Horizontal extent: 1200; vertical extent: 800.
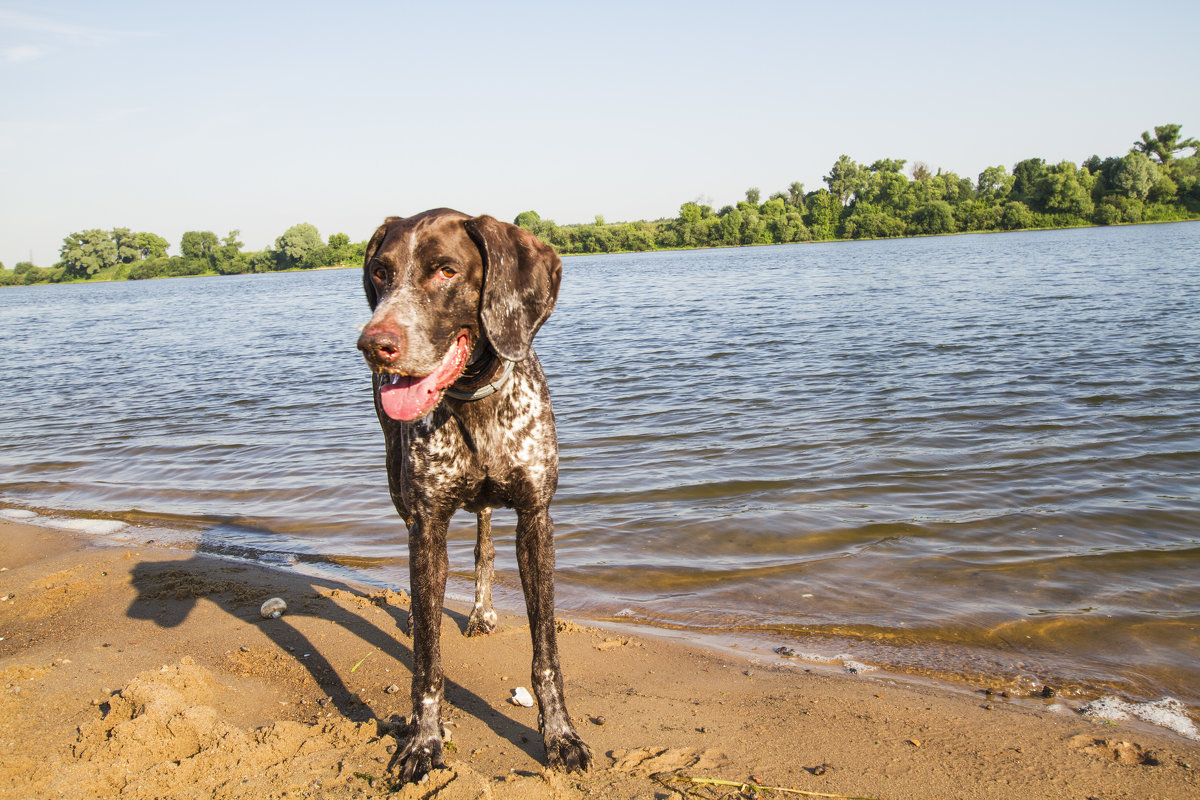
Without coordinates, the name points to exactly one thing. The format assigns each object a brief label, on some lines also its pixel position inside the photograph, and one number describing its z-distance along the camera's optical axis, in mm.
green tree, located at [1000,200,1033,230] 87812
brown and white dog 2912
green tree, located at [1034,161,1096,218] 85000
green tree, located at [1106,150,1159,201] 83688
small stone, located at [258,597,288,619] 4777
